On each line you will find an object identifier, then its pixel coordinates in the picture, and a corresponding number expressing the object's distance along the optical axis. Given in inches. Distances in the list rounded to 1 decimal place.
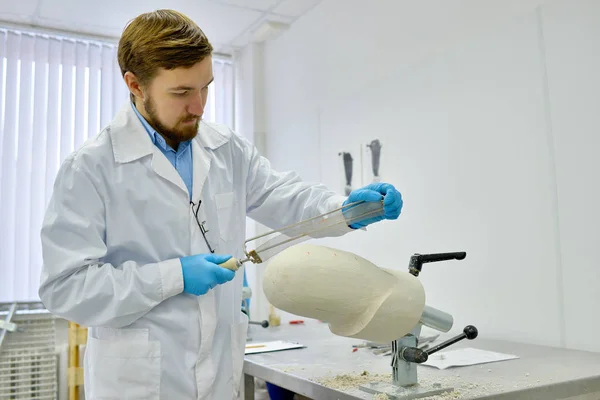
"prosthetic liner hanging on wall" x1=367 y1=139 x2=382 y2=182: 107.7
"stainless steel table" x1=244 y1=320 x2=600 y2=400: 49.7
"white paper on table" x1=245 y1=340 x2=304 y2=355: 75.0
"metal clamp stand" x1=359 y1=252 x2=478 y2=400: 48.0
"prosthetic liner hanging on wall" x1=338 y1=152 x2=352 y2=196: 115.9
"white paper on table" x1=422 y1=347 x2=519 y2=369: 61.6
